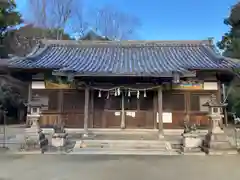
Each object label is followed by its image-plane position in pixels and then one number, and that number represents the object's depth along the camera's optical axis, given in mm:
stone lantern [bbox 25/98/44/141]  6840
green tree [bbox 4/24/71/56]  17292
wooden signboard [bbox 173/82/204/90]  9893
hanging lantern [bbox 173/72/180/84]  8416
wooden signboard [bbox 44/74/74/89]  9874
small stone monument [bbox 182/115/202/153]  6872
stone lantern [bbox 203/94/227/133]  6928
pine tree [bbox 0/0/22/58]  15091
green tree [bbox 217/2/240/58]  14651
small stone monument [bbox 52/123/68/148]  6975
